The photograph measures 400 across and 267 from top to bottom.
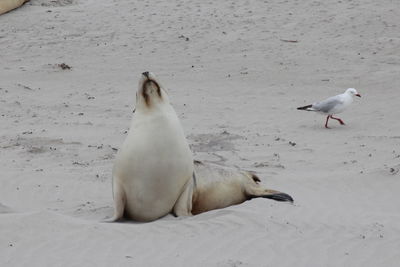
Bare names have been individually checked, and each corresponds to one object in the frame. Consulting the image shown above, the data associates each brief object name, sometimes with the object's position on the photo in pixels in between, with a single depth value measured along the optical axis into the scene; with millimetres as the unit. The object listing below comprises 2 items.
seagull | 17328
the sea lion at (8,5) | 28797
